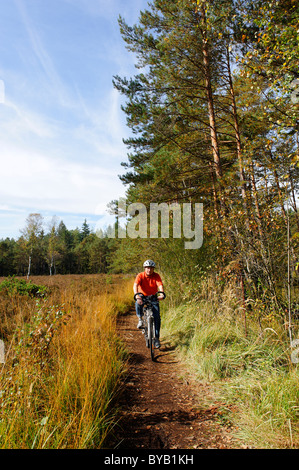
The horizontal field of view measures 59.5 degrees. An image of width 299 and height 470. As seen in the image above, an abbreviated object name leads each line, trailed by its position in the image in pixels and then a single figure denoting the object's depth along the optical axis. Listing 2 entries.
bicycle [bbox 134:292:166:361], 4.92
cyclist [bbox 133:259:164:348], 5.43
